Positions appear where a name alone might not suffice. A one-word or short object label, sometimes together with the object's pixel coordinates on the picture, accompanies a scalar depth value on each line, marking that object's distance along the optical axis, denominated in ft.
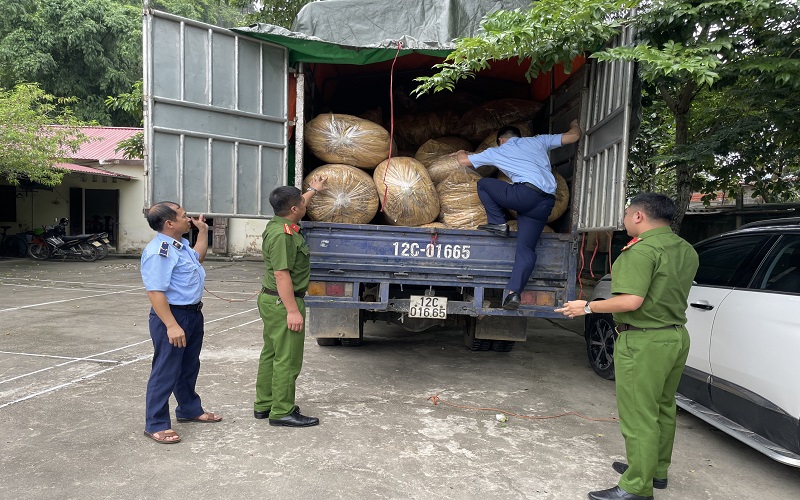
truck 13.48
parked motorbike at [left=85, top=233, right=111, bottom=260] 48.52
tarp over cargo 13.99
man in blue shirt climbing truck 13.46
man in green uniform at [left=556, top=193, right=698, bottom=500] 8.56
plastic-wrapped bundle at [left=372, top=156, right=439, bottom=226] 14.69
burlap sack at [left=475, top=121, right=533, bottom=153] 17.48
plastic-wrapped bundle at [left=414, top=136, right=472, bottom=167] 17.29
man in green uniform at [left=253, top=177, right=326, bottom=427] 11.05
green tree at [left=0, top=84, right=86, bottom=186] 36.09
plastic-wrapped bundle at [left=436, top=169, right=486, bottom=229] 15.06
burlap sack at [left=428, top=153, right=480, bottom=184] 15.99
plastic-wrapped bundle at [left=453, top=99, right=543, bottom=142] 18.26
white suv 9.28
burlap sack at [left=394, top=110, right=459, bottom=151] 19.45
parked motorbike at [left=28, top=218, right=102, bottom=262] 47.85
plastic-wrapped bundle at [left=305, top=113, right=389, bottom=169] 15.33
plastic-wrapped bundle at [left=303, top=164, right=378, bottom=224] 14.49
